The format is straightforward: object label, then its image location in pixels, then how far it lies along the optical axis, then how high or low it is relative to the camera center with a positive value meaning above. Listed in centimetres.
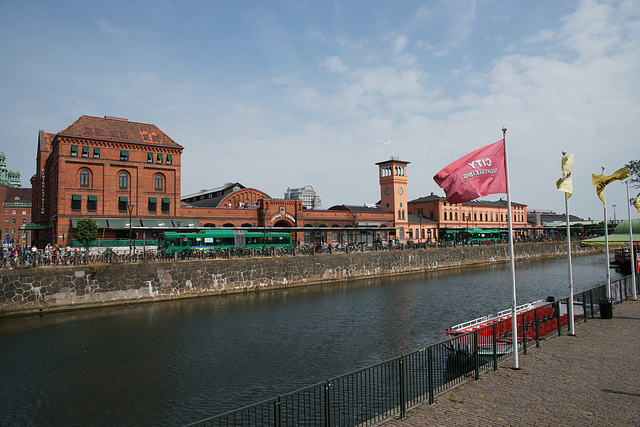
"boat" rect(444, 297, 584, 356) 1452 -383
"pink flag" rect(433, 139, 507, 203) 1277 +181
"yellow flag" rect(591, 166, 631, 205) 2036 +267
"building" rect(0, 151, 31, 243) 11419 +891
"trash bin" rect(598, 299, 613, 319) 1950 -344
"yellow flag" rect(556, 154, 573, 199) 1659 +234
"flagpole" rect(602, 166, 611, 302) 2073 -277
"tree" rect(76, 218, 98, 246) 4456 +112
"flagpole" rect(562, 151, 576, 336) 1593 -258
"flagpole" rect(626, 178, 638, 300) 2475 -304
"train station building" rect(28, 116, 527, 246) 5084 +597
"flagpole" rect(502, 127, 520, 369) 1282 -141
